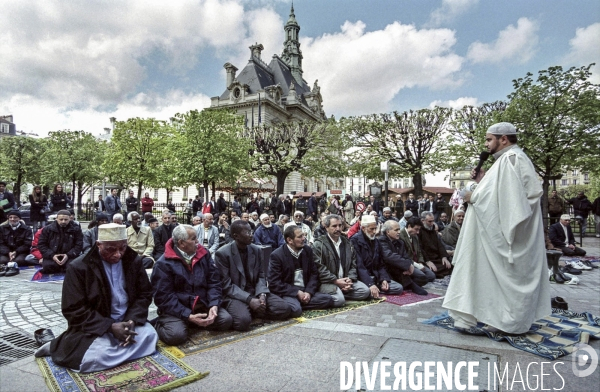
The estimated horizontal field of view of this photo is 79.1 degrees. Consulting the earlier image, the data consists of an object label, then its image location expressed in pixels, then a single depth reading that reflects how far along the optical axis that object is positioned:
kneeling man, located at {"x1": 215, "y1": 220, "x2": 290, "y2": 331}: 4.70
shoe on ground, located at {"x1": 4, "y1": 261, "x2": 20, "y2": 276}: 7.74
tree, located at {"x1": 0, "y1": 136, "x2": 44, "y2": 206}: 35.12
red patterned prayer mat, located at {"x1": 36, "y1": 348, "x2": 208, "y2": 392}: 2.95
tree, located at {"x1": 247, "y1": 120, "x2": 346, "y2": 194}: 34.69
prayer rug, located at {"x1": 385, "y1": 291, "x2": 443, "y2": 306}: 5.73
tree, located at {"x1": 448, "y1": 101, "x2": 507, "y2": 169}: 25.55
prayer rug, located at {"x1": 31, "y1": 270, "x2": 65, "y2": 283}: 7.20
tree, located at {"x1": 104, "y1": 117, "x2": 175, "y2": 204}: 30.70
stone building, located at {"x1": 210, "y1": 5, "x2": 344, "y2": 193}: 52.66
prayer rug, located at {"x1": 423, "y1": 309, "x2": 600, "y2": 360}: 3.55
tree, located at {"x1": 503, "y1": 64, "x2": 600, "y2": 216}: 15.23
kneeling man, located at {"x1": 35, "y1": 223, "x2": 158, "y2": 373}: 3.30
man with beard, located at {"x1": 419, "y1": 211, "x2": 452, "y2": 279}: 7.86
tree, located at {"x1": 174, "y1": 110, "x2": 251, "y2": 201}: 25.75
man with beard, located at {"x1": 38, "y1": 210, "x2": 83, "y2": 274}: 7.61
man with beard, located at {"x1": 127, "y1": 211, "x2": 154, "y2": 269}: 8.62
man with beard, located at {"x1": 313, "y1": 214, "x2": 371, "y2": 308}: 5.59
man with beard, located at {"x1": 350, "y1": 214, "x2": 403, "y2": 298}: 6.20
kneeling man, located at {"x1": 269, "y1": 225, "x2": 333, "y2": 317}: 5.17
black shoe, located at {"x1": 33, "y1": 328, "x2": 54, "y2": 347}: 3.80
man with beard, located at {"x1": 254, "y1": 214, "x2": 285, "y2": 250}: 9.20
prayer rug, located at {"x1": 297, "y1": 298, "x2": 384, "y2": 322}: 4.95
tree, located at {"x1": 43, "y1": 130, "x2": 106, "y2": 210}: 33.12
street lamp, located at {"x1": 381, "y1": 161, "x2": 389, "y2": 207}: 14.36
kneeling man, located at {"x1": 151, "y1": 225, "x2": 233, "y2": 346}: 4.12
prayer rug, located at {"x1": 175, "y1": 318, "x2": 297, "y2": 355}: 3.81
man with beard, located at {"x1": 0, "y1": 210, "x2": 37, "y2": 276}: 8.60
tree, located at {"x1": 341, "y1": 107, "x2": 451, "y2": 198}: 29.55
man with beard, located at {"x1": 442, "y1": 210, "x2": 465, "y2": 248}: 8.91
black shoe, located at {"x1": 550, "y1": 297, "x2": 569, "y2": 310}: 5.00
